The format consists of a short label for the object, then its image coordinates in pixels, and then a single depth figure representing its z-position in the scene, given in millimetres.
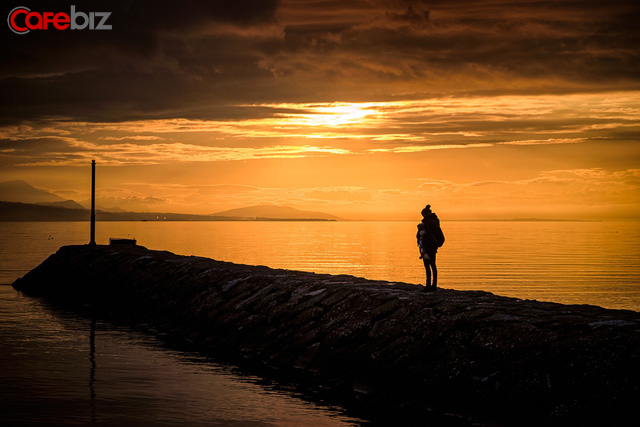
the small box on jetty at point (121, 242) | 38375
